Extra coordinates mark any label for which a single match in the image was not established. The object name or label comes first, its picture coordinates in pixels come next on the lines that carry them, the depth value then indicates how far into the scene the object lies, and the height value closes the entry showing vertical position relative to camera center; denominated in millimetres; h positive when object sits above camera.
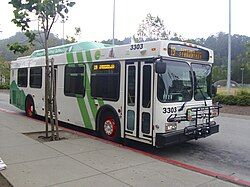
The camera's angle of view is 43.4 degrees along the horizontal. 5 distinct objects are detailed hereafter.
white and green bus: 7520 -195
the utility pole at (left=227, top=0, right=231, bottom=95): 23747 +1096
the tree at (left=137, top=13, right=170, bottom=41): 31891 +5686
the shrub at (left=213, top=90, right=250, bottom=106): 21548 -956
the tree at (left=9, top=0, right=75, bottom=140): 8633 +1882
